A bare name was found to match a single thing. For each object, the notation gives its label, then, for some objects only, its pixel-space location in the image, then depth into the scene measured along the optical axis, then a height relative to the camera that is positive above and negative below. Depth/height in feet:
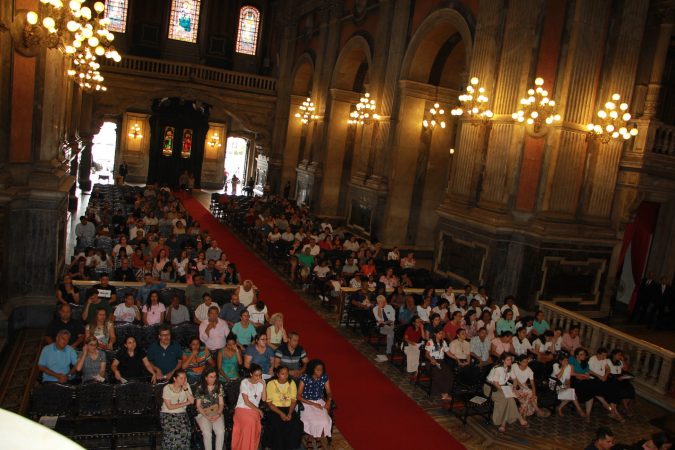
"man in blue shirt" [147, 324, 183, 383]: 27.58 -10.22
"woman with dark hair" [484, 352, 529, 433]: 30.40 -11.12
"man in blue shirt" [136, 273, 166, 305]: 36.50 -9.65
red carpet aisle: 28.17 -12.77
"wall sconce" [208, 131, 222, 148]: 123.44 -0.81
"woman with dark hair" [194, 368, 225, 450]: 23.85 -10.73
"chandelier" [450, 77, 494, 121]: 51.08 +5.96
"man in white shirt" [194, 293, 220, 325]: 33.53 -9.70
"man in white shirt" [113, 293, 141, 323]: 32.55 -9.96
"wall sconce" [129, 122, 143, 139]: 116.57 -1.03
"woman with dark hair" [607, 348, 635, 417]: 34.14 -10.76
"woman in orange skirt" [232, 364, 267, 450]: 23.90 -10.85
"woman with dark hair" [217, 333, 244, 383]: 28.30 -10.36
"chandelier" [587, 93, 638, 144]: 46.29 +5.16
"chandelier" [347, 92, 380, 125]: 71.72 +5.53
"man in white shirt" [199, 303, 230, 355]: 31.45 -10.16
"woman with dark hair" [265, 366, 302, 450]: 24.91 -11.19
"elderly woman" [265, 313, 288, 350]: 32.53 -10.06
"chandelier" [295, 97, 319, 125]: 93.35 +5.79
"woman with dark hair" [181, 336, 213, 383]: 27.43 -10.33
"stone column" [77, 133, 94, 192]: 97.19 -8.19
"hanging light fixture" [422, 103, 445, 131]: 66.50 +5.26
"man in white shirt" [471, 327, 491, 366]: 35.35 -10.29
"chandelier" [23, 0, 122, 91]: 31.01 +5.00
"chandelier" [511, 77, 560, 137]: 46.42 +5.34
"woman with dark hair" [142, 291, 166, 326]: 33.22 -10.02
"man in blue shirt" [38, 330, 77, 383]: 25.71 -10.46
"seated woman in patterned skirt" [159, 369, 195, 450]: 23.18 -10.94
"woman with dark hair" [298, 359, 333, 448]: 26.04 -11.01
